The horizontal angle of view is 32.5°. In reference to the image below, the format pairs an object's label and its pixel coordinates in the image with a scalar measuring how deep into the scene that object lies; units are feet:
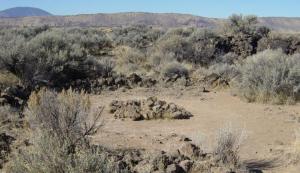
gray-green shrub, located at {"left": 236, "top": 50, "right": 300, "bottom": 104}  46.98
